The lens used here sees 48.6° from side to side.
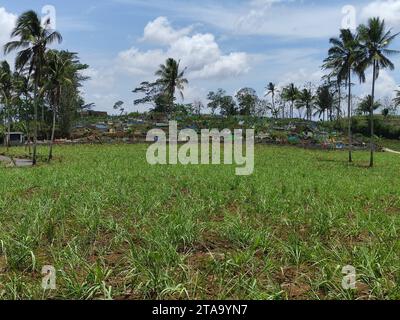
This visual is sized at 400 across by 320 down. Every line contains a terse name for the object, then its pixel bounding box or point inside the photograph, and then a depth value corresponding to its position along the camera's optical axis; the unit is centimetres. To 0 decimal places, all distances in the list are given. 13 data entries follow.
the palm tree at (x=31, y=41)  2714
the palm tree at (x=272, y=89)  8444
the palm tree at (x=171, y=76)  5284
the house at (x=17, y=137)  5407
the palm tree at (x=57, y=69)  3001
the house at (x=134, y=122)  6414
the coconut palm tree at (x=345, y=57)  3167
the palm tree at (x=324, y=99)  7556
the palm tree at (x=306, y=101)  7775
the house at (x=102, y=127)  5978
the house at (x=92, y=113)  7562
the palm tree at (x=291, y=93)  7588
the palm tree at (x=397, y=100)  6721
